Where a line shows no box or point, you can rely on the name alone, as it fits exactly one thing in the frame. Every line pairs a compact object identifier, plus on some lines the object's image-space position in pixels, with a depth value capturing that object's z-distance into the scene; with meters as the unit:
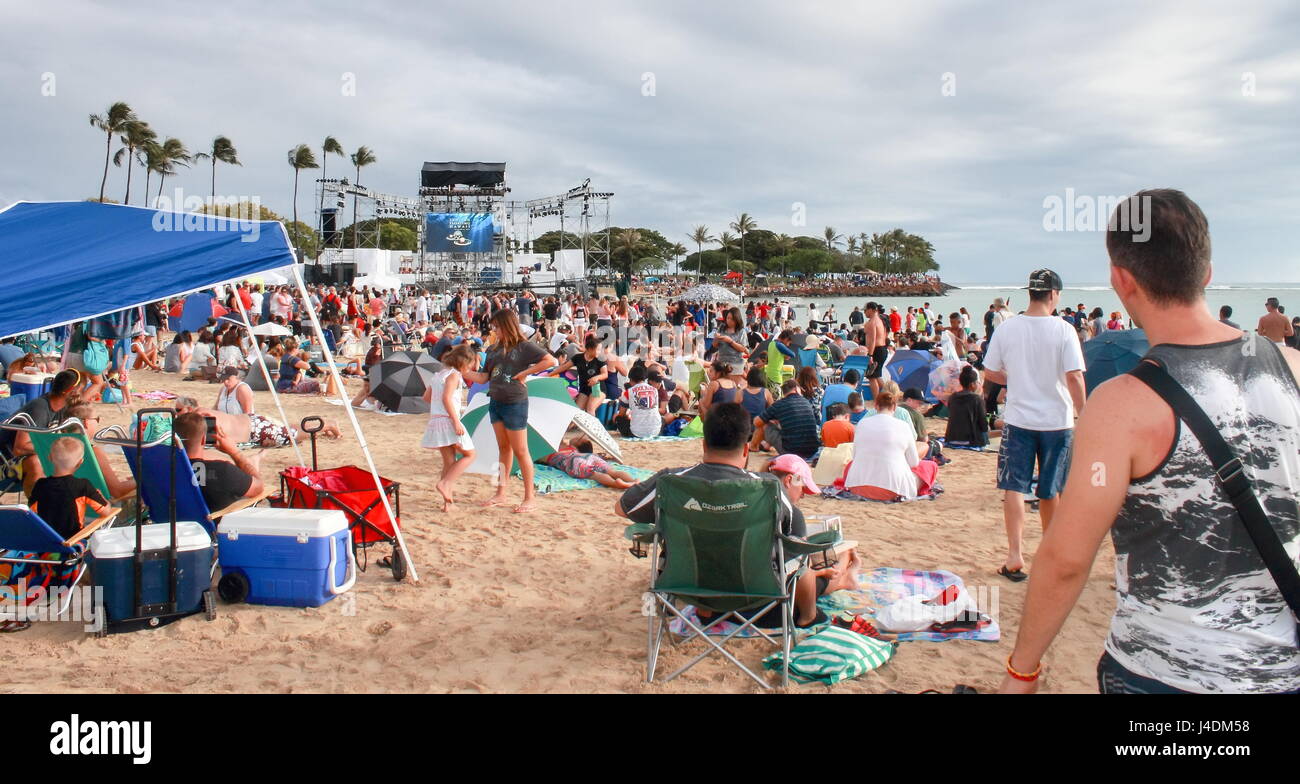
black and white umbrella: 11.20
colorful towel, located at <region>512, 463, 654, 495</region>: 7.16
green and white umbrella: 7.42
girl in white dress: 6.18
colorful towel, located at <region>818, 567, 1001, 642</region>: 4.46
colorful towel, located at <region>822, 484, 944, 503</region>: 6.83
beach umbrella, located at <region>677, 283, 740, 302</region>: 27.20
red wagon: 4.87
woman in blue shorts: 6.02
